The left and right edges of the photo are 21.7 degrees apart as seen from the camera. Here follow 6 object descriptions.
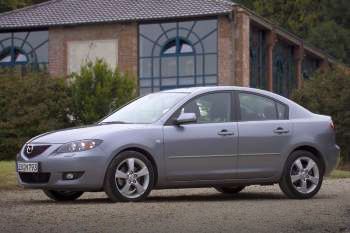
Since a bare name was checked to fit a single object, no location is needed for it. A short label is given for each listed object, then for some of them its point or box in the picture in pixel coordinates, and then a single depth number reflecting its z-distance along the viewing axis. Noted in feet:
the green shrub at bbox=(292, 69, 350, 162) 93.45
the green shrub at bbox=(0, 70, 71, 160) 88.02
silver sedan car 36.76
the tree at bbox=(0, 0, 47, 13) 189.57
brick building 136.05
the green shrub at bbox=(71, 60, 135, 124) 94.22
